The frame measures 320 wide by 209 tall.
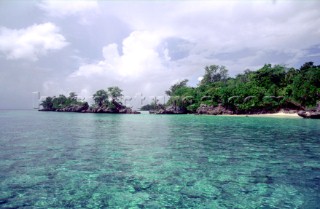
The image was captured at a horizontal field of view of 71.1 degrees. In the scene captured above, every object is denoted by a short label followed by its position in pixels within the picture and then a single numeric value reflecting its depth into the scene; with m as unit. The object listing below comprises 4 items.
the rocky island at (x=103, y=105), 116.31
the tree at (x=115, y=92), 119.50
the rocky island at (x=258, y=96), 65.25
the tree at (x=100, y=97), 120.50
